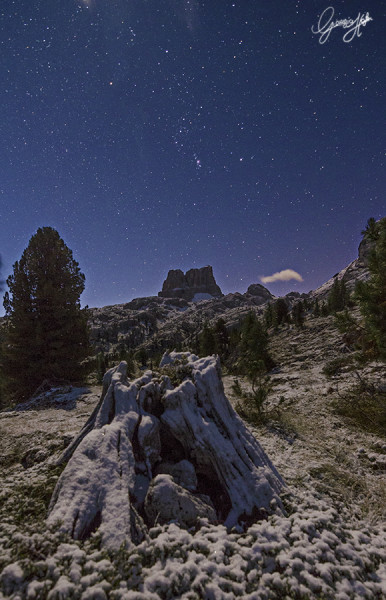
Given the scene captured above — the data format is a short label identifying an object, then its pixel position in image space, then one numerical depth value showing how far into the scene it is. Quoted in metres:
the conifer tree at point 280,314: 59.58
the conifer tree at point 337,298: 56.00
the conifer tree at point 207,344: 40.25
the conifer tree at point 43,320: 16.25
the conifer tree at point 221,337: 44.20
